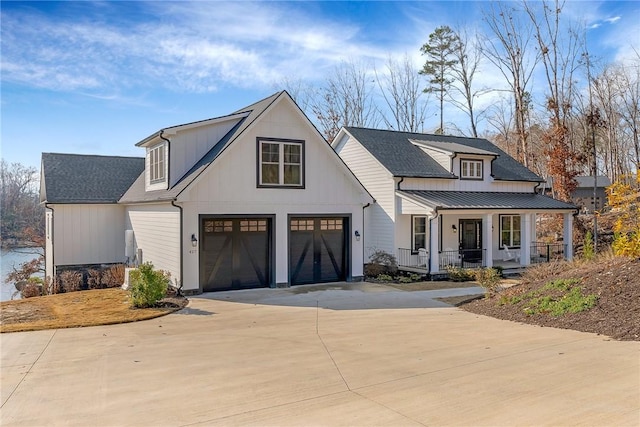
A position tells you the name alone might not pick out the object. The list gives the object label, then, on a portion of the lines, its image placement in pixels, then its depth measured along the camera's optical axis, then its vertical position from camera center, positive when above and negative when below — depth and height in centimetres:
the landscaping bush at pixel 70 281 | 1800 -255
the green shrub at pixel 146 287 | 1216 -189
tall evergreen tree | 4075 +1379
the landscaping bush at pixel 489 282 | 1340 -197
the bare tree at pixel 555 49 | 3369 +1226
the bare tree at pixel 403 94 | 4059 +1043
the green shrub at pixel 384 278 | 1783 -242
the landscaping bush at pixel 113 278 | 1802 -243
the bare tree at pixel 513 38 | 3484 +1337
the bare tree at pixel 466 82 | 4016 +1155
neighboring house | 3906 +216
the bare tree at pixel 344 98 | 3947 +998
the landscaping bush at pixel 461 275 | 1833 -235
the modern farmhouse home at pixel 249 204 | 1437 +35
